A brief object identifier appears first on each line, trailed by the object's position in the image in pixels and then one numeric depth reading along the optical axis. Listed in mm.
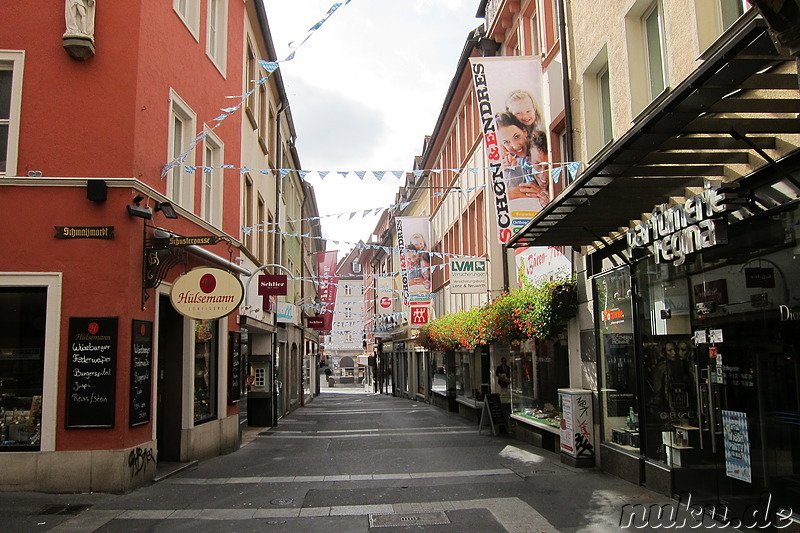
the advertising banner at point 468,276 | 18438
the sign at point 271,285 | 16422
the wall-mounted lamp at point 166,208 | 9906
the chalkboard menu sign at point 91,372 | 9000
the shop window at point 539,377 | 13428
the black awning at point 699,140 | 4918
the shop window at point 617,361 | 9992
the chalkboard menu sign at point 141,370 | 9391
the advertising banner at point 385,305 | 38688
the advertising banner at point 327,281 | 34625
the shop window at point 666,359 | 8445
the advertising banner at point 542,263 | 12859
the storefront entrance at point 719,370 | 6543
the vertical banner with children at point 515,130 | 13602
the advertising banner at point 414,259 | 30162
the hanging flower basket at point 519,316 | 12148
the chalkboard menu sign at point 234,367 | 14461
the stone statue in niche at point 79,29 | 9414
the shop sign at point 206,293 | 9812
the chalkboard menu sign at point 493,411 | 16391
